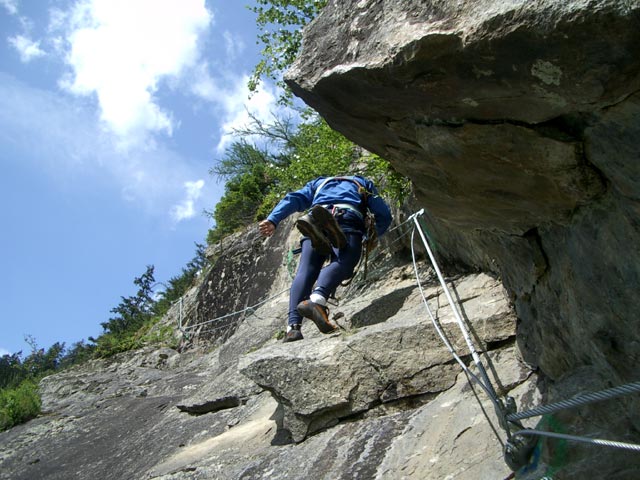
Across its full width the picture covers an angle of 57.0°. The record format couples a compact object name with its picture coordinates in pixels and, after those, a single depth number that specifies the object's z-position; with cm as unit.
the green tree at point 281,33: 1098
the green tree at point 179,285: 1741
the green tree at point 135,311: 1806
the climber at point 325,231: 494
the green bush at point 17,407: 705
